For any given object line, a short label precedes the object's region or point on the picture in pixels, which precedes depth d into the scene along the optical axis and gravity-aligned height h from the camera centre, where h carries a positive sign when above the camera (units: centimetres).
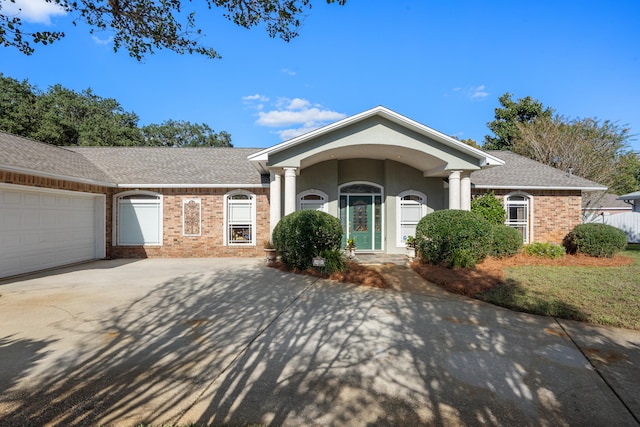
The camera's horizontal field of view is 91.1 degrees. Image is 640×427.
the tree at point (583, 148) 1833 +417
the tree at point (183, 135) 4159 +1140
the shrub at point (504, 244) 1038 -90
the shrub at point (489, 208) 1282 +36
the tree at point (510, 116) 2906 +956
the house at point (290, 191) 1053 +101
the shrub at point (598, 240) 1088 -81
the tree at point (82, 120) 2614 +920
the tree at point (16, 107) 2462 +897
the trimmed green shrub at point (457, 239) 925 -68
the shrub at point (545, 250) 1108 -119
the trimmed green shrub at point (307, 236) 926 -59
